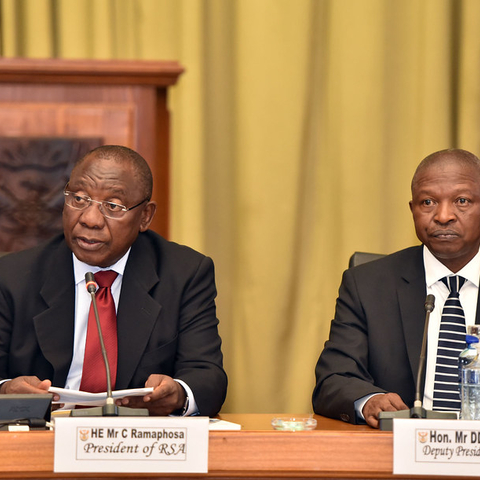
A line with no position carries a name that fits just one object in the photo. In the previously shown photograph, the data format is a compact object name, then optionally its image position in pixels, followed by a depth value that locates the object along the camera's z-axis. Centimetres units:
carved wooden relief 893
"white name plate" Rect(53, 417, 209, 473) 811
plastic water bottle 839
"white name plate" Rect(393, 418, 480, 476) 813
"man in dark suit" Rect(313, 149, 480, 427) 867
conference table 814
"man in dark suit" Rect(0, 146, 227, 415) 866
